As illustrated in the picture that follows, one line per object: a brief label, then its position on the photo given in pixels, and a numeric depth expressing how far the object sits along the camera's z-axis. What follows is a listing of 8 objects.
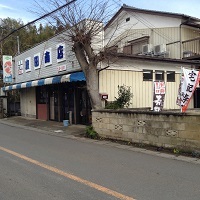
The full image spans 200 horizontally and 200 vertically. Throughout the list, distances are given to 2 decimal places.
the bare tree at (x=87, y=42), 12.44
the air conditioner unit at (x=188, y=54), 20.66
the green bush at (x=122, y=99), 13.66
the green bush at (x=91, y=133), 11.77
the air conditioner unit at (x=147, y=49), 21.66
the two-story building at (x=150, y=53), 14.70
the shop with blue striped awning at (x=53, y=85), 15.71
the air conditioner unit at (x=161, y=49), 21.36
